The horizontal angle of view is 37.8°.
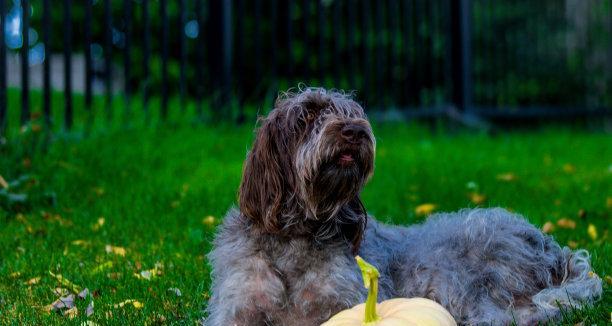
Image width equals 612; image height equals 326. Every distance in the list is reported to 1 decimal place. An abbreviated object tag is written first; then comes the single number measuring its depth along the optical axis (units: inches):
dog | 166.7
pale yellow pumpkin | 140.5
